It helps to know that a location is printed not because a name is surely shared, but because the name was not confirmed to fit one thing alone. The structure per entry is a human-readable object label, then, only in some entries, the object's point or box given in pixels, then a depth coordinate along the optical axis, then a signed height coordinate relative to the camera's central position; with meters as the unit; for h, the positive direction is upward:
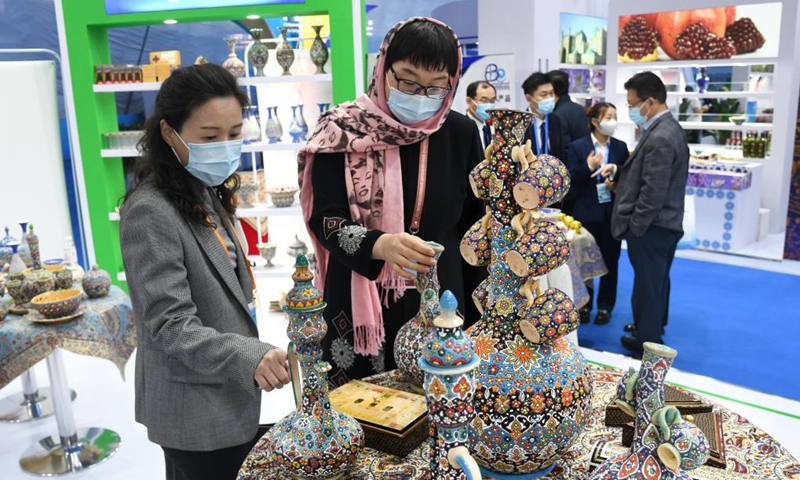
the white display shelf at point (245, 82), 4.65 +0.29
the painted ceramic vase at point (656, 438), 0.97 -0.51
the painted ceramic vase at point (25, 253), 3.70 -0.72
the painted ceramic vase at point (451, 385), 0.95 -0.40
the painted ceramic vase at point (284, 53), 4.76 +0.49
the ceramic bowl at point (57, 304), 2.94 -0.80
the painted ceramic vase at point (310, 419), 1.20 -0.57
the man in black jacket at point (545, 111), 5.26 +0.00
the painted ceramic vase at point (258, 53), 4.74 +0.50
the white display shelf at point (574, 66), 8.79 +0.62
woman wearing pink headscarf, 1.69 -0.20
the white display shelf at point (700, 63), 7.15 +0.51
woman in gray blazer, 1.38 -0.37
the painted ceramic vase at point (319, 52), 4.67 +0.48
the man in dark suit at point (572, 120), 5.30 -0.07
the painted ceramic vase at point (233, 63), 4.74 +0.43
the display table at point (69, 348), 2.92 -1.05
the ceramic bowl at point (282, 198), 4.93 -0.60
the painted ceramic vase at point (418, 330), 1.35 -0.48
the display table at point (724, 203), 6.62 -1.02
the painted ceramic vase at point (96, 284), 3.29 -0.80
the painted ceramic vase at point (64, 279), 3.19 -0.75
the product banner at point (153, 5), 4.63 +0.86
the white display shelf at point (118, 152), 4.95 -0.21
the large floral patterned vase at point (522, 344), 1.12 -0.42
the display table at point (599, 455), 1.22 -0.69
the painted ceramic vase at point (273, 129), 4.83 -0.06
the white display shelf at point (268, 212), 4.89 -0.69
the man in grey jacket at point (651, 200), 3.81 -0.55
